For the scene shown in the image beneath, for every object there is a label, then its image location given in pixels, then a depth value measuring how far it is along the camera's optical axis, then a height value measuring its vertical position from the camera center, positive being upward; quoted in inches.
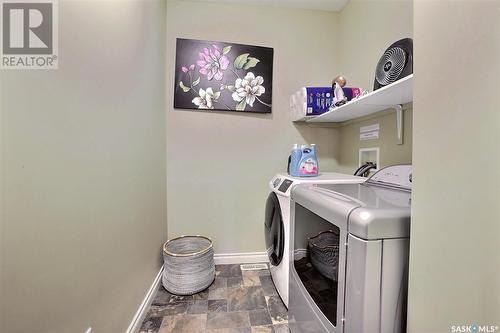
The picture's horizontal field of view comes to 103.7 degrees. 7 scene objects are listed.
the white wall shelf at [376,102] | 37.2 +14.4
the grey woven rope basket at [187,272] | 59.8 -35.7
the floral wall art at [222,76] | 72.4 +30.6
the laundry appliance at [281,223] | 50.3 -18.0
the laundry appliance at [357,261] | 23.3 -13.3
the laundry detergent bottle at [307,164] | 59.4 -1.4
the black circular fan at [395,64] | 39.6 +20.9
